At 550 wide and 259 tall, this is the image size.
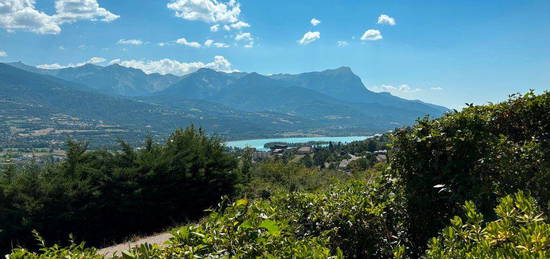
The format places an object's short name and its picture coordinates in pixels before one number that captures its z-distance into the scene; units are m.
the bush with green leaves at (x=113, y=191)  9.49
